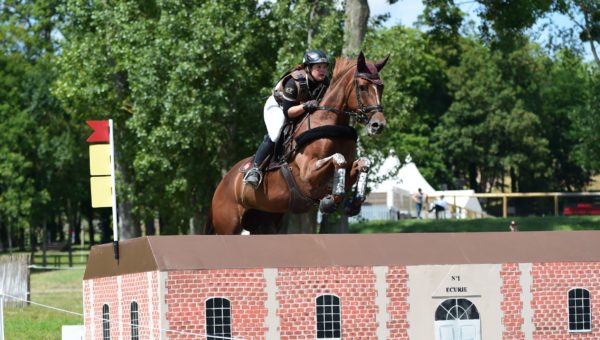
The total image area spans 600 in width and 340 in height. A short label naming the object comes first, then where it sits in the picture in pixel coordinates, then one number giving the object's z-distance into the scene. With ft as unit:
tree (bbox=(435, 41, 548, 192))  255.91
